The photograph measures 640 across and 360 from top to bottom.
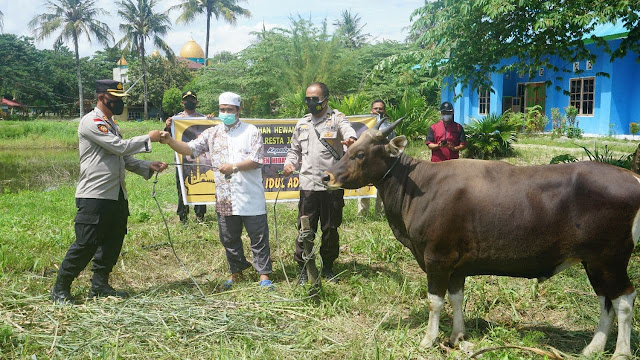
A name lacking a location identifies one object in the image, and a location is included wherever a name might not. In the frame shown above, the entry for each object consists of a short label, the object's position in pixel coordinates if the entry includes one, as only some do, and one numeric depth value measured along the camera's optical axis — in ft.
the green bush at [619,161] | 24.75
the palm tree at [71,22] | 144.46
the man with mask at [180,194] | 26.45
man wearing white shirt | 17.63
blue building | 61.36
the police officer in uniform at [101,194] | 15.80
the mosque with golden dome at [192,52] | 209.58
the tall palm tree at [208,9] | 148.15
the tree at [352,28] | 175.01
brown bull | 12.21
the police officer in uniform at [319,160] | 17.70
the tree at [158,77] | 145.89
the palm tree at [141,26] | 147.33
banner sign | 26.32
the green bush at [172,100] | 131.95
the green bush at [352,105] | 39.63
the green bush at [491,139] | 45.60
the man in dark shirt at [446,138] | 24.91
